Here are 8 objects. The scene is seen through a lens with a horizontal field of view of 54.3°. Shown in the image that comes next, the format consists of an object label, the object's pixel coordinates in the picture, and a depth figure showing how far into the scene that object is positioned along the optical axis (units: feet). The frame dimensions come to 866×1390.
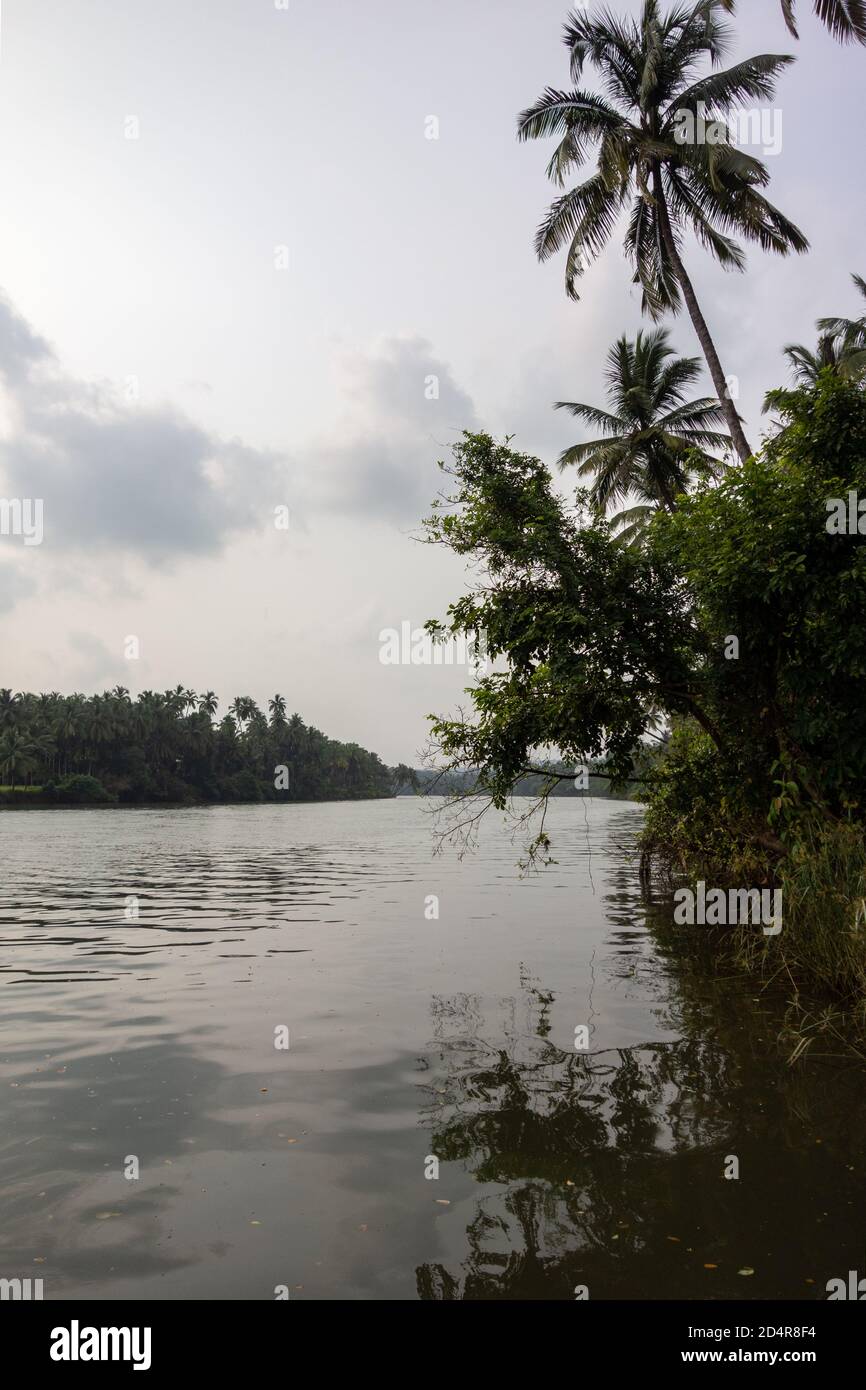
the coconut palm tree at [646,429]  95.25
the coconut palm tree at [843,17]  51.34
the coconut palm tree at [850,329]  109.29
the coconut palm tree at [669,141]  63.98
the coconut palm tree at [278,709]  510.99
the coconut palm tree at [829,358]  87.71
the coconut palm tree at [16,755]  306.59
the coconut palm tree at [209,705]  435.16
